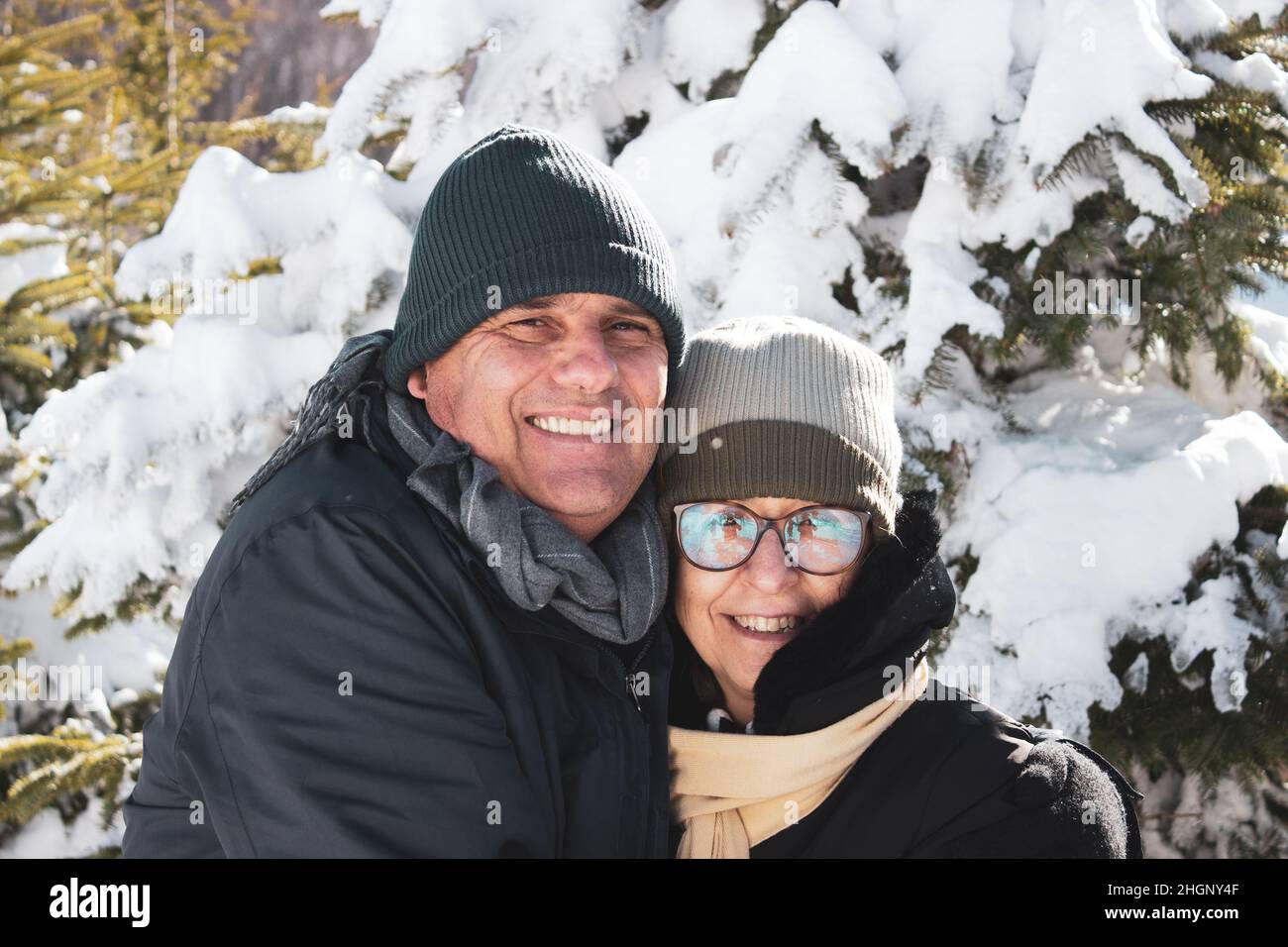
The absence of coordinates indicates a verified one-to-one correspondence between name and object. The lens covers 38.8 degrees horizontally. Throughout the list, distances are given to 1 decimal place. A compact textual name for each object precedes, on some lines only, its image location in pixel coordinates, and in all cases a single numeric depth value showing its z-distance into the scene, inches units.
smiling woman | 46.8
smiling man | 42.2
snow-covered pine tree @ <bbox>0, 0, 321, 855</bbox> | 73.4
